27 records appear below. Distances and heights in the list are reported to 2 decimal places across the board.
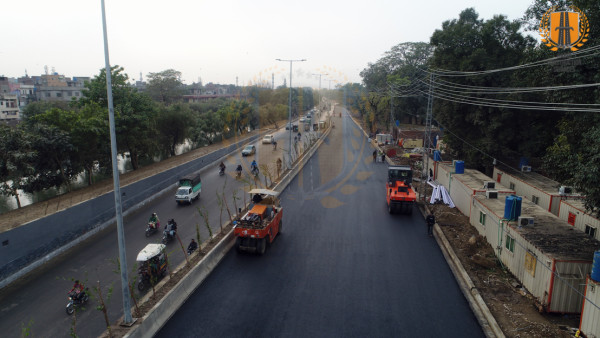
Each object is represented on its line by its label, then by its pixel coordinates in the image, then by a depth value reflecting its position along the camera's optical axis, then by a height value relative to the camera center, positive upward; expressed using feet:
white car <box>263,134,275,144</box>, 174.19 -15.29
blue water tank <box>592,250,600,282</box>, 31.78 -14.01
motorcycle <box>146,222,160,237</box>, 62.27 -21.89
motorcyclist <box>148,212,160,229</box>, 62.90 -20.84
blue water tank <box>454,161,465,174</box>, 84.56 -13.42
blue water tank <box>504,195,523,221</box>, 49.79 -13.48
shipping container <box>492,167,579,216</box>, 64.18 -14.89
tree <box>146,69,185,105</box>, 325.83 +18.75
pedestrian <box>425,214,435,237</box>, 63.21 -20.15
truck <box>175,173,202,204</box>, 78.84 -18.99
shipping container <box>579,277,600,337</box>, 31.99 -18.28
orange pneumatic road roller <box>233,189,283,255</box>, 53.72 -18.80
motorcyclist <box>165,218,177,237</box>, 59.16 -20.61
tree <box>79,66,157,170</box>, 106.32 -0.28
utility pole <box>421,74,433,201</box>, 83.57 +0.19
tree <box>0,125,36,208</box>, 73.36 -11.35
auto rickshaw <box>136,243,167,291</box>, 43.97 -20.18
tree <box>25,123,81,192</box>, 81.30 -13.33
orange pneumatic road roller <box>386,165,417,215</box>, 73.82 -17.85
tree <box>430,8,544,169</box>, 92.58 +11.92
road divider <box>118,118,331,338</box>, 35.14 -22.19
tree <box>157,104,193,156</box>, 149.18 -8.04
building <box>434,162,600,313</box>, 37.63 -16.32
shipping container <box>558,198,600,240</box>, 49.32 -15.49
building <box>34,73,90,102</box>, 275.80 +13.52
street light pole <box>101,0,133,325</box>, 31.07 -10.44
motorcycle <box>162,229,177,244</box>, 58.75 -21.71
